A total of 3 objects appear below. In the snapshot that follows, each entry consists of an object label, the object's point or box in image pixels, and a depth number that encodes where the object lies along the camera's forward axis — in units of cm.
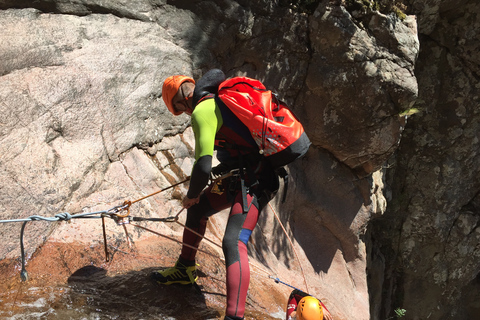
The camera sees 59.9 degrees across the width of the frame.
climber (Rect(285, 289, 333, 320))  312
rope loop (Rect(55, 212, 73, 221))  304
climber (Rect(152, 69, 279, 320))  303
